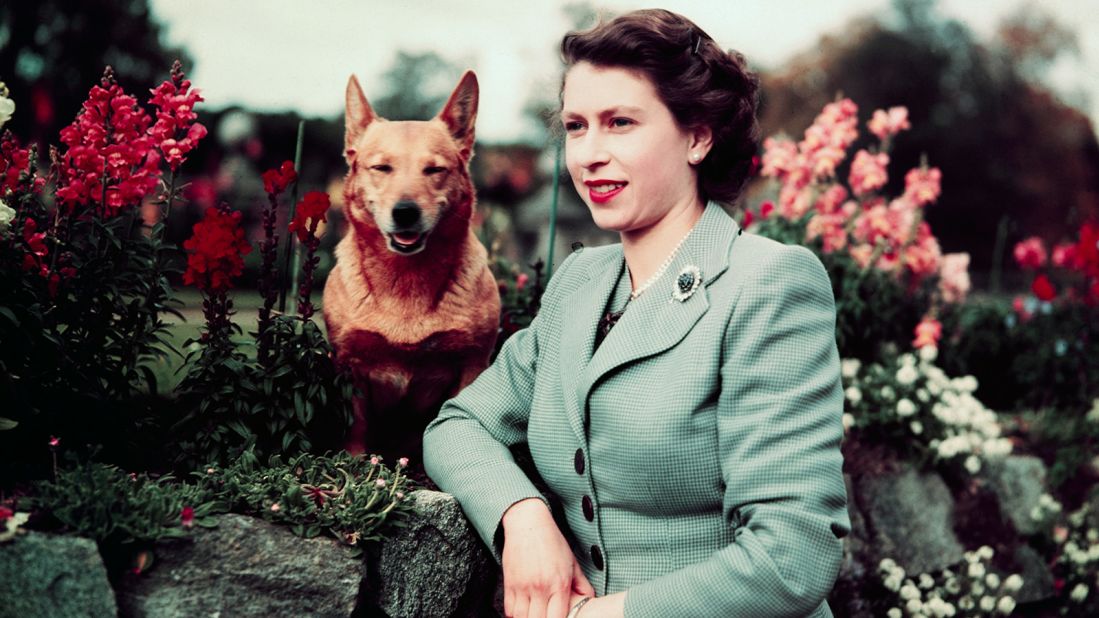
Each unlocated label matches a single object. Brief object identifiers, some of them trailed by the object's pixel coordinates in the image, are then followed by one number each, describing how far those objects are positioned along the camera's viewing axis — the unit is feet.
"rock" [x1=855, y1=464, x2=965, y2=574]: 15.53
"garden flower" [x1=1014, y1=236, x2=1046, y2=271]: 22.70
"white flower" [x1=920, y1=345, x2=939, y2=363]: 17.22
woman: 6.88
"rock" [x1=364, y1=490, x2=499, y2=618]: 8.65
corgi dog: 9.17
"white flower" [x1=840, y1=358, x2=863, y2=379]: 16.78
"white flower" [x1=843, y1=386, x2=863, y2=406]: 16.20
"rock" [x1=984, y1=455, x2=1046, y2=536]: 17.71
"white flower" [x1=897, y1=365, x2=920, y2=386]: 16.55
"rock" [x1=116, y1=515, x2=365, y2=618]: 7.45
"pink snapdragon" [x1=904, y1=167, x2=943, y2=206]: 18.84
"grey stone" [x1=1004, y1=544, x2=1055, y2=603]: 17.19
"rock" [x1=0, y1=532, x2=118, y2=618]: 6.76
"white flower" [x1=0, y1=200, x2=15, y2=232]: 8.27
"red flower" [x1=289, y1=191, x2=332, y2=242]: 9.27
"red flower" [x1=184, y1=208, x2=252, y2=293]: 8.97
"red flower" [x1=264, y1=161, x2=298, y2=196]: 9.15
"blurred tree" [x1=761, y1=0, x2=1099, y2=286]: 107.65
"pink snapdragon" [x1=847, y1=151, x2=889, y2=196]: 18.22
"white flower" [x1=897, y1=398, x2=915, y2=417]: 16.01
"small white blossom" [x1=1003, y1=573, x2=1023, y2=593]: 15.21
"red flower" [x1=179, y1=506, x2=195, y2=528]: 7.53
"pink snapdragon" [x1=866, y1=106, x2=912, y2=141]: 18.47
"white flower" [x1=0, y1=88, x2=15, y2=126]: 8.39
